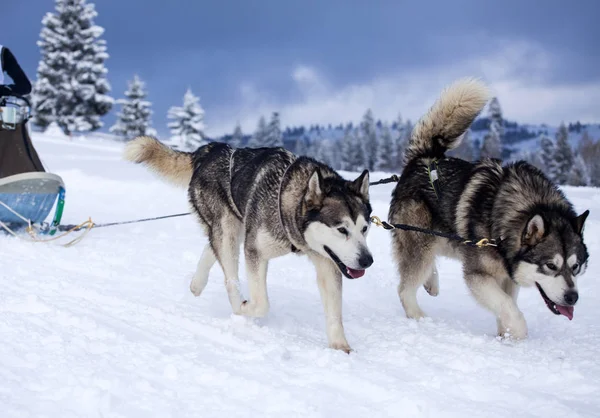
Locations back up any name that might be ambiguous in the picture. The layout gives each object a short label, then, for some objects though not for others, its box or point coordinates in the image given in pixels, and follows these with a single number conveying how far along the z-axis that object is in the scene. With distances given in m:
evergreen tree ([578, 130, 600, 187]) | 59.31
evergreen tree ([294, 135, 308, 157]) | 81.83
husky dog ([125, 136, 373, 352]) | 4.02
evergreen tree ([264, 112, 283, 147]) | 58.03
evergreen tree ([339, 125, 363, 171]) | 72.12
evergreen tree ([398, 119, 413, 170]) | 76.99
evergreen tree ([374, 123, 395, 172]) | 70.75
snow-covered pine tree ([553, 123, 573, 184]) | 53.66
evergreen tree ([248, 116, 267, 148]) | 61.41
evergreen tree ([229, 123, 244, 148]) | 71.00
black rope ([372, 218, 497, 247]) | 4.45
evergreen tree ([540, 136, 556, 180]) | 54.64
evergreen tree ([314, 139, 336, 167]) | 80.65
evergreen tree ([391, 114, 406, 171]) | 73.25
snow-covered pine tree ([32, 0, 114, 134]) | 34.22
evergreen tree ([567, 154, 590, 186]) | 52.66
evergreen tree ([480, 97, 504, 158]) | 53.69
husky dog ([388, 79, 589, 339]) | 4.12
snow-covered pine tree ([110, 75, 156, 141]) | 40.78
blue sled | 7.13
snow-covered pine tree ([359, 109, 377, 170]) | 71.88
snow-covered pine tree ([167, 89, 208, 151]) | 45.00
